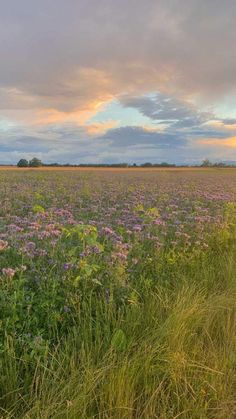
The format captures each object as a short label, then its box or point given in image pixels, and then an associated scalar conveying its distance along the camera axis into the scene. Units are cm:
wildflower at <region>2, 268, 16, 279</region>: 328
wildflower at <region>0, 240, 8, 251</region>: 376
